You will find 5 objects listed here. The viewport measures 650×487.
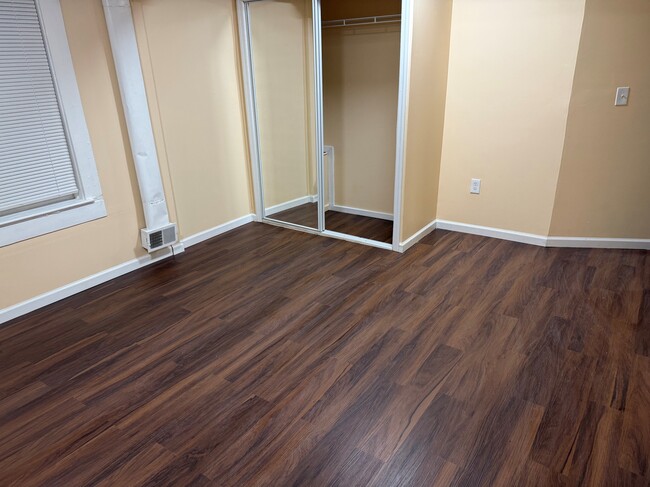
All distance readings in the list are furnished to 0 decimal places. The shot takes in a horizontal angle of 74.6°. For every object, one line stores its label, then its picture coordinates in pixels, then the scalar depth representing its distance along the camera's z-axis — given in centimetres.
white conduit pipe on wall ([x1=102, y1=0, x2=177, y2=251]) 281
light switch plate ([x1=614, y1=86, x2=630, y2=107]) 302
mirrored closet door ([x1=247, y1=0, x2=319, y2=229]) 382
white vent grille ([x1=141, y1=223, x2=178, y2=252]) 327
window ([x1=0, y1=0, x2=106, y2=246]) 243
